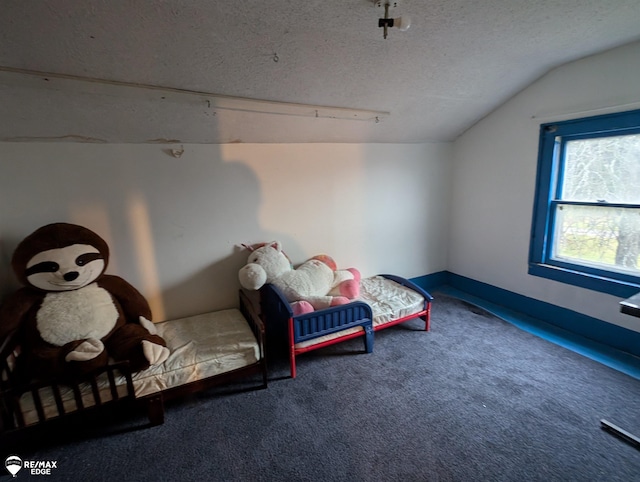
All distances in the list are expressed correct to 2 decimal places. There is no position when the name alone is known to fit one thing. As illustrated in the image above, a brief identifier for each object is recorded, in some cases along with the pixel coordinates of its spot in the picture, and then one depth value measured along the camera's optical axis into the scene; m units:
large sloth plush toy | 1.56
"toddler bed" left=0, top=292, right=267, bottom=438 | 1.46
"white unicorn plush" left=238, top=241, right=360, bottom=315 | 2.19
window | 2.18
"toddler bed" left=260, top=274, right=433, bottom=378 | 2.06
